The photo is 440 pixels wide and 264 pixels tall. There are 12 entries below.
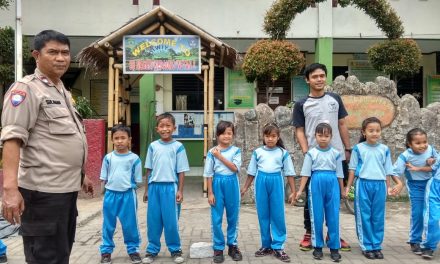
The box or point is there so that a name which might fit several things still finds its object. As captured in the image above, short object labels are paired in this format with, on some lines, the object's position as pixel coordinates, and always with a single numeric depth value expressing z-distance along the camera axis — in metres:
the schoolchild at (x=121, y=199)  4.57
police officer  2.67
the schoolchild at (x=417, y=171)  4.81
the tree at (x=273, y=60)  7.88
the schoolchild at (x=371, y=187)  4.66
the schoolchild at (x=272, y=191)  4.65
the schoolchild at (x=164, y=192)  4.60
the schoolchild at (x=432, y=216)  4.62
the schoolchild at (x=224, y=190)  4.61
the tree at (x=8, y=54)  9.66
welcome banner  8.03
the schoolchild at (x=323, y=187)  4.60
